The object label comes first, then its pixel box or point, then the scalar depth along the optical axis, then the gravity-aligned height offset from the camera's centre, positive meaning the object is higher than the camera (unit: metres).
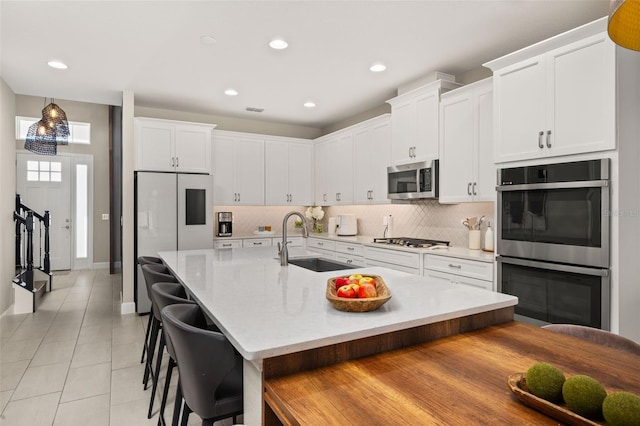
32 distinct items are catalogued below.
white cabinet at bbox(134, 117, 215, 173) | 4.77 +0.89
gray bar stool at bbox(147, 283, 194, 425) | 1.88 -0.50
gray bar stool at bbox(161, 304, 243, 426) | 1.33 -0.58
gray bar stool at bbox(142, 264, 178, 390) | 2.52 -0.51
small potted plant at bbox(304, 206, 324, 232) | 5.93 -0.06
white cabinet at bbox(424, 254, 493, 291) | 3.12 -0.54
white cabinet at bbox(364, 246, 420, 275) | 3.81 -0.53
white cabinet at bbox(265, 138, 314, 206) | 5.90 +0.65
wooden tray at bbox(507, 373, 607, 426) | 0.85 -0.48
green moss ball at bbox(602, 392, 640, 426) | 0.76 -0.42
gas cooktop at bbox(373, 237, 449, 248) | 4.03 -0.36
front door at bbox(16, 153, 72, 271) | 7.20 +0.34
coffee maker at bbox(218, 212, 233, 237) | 5.54 -0.19
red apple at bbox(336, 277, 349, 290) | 1.71 -0.33
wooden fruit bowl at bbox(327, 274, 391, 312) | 1.47 -0.37
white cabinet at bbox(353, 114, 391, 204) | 4.71 +0.69
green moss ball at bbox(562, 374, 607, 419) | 0.85 -0.43
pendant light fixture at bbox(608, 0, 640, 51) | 1.03 +0.54
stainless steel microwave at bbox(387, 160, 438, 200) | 3.93 +0.35
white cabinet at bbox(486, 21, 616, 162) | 2.34 +0.80
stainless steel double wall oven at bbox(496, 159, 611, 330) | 2.33 -0.21
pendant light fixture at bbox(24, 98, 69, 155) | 4.66 +1.02
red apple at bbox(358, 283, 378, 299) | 1.55 -0.34
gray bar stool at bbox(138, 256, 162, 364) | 3.12 -0.44
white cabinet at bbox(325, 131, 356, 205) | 5.38 +0.64
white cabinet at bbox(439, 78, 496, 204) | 3.37 +0.64
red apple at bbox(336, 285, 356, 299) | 1.56 -0.34
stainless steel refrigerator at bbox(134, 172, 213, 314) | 4.61 -0.03
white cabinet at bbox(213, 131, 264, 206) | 5.49 +0.65
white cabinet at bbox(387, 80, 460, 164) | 3.90 +1.00
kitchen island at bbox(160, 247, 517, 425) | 1.20 -0.42
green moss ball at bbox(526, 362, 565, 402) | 0.93 -0.44
